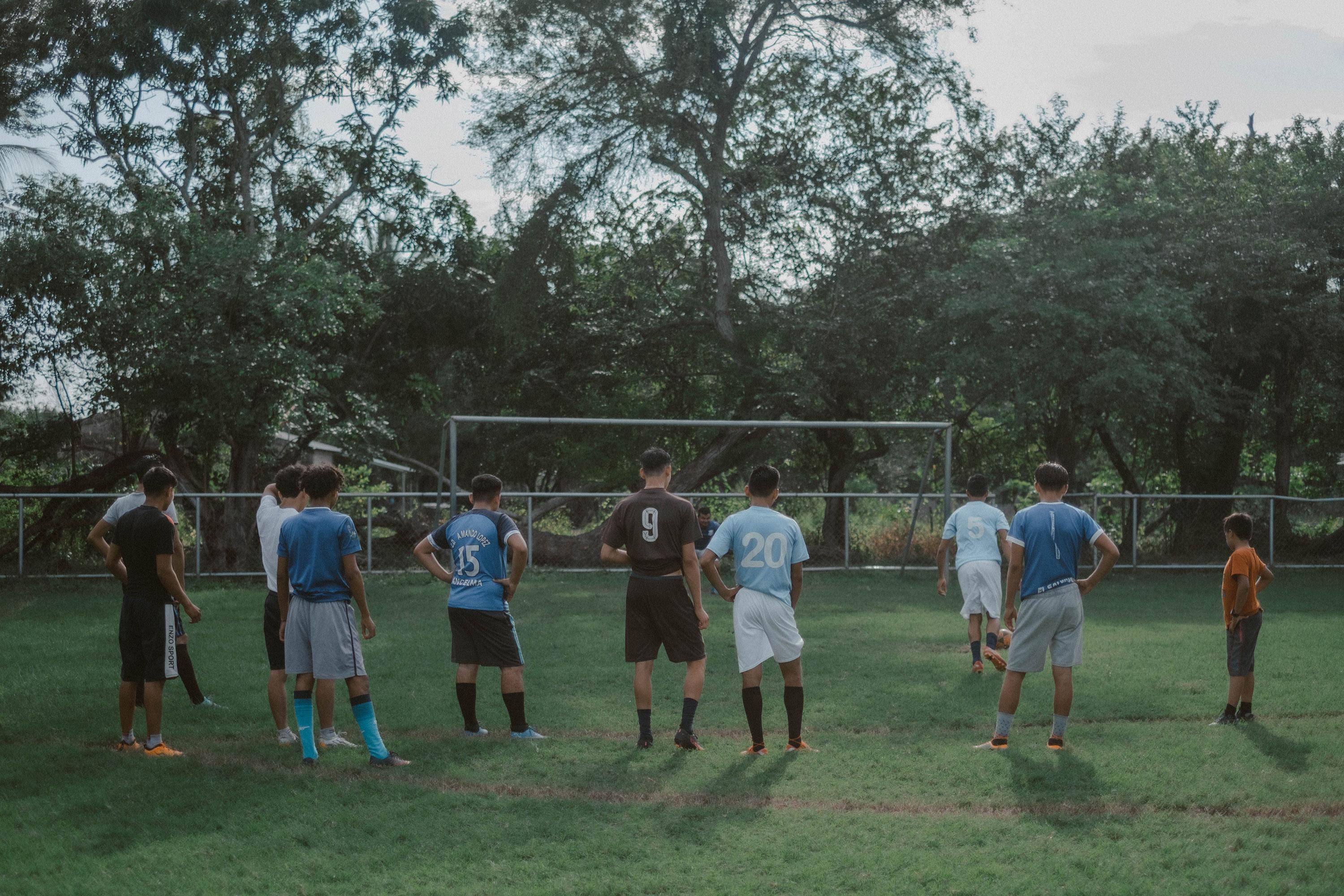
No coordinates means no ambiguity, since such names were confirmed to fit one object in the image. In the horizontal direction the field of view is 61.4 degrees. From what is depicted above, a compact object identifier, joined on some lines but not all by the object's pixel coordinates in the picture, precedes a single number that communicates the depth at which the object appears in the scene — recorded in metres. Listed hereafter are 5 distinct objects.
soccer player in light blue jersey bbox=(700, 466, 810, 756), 7.05
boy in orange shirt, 7.99
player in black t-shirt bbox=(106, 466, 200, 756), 6.96
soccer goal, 16.09
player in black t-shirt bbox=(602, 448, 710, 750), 7.17
